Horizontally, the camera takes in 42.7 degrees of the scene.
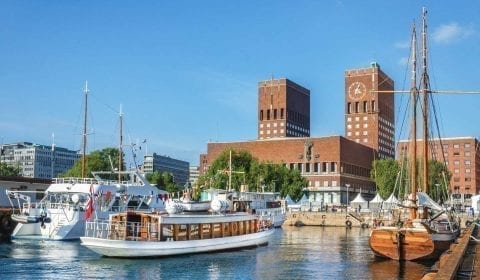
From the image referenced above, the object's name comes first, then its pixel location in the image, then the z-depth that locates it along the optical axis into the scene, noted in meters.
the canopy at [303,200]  142.15
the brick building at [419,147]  123.07
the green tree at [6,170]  148.94
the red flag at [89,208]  58.05
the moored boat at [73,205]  66.12
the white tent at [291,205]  133.00
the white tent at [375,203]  129.62
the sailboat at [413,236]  46.62
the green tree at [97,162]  131.06
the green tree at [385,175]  150.25
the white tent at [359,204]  136.25
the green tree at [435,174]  143.00
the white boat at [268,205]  102.69
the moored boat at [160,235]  49.69
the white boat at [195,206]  61.57
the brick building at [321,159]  174.75
